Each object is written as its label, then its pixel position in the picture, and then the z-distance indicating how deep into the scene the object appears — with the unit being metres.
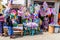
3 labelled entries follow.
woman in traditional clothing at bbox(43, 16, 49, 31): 3.21
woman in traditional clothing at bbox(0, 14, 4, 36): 2.90
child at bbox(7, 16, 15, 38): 2.79
